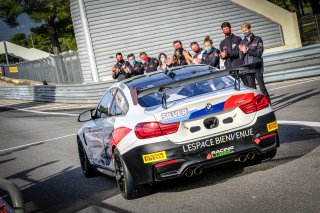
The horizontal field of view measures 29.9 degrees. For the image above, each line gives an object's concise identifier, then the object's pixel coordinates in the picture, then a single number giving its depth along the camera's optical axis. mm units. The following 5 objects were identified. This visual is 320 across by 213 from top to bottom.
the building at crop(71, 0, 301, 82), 27750
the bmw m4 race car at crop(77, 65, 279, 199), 6363
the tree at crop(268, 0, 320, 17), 42500
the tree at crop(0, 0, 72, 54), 59531
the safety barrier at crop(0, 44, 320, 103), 18484
